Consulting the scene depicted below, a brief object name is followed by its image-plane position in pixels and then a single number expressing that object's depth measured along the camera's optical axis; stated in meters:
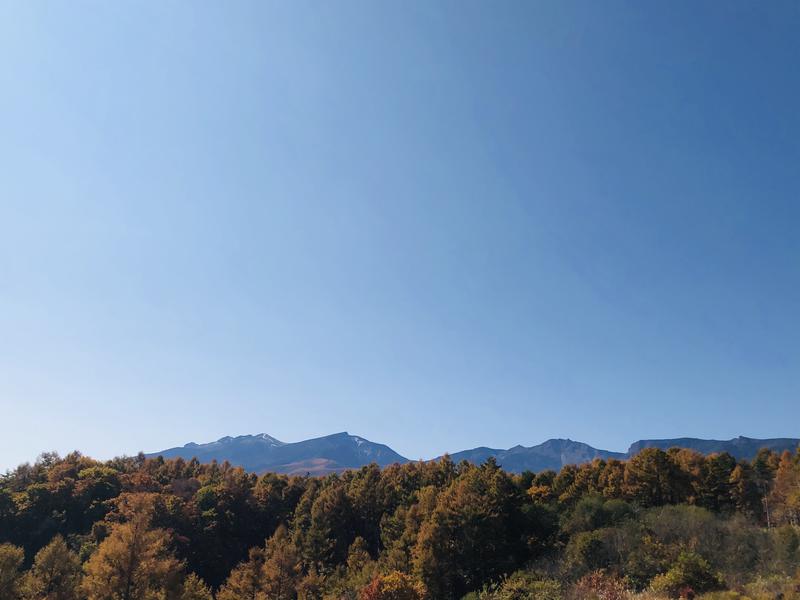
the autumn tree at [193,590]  40.38
